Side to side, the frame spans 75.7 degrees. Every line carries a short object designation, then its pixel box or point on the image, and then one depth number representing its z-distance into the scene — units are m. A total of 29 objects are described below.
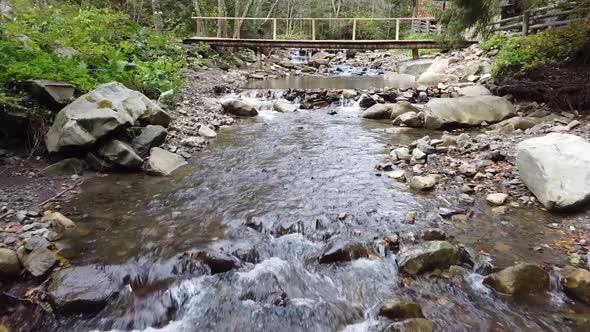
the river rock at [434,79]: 13.61
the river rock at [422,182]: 5.09
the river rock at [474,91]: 9.88
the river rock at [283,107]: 10.77
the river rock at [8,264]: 3.24
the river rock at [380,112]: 9.79
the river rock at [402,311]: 2.95
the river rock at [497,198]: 4.61
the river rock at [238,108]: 10.10
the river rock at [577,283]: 3.06
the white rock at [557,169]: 4.11
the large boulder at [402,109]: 9.40
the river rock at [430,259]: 3.46
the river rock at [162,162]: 5.77
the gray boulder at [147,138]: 6.06
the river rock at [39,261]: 3.31
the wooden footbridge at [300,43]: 16.78
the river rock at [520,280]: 3.17
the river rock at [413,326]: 2.76
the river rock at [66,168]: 5.29
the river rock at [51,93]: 5.55
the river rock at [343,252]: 3.70
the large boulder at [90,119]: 5.25
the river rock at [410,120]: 8.53
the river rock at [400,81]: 14.85
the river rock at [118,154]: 5.56
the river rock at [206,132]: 7.78
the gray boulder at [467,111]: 8.12
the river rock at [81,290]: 2.98
